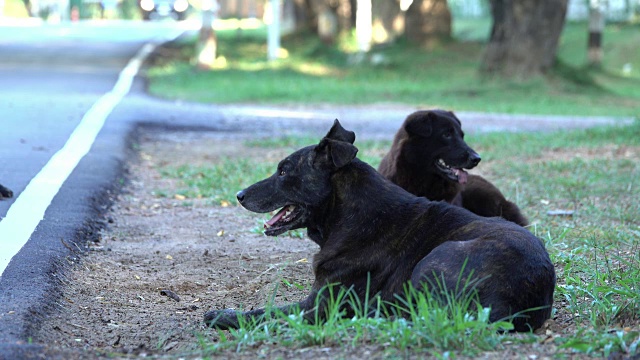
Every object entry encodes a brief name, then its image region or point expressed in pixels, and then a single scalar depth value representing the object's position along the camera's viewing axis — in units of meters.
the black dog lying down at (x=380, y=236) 5.03
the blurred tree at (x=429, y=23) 29.41
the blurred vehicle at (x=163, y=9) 58.03
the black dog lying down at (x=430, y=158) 7.68
